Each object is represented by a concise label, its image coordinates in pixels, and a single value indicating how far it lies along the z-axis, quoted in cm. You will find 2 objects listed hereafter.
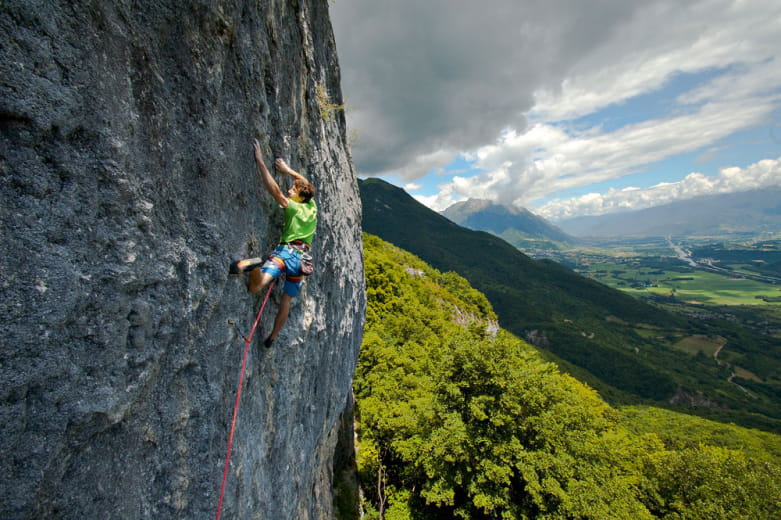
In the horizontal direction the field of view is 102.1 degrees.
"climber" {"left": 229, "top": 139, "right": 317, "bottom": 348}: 508
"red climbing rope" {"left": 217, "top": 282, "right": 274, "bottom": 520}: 475
